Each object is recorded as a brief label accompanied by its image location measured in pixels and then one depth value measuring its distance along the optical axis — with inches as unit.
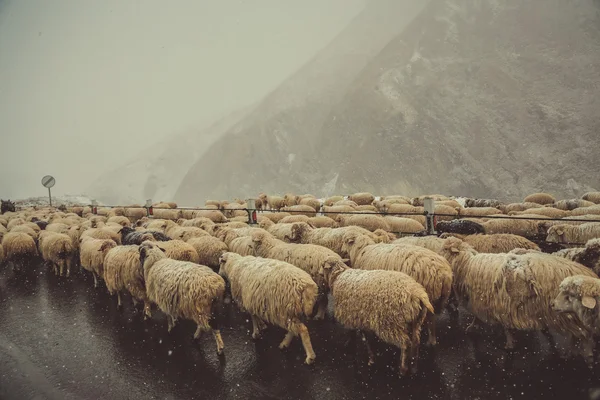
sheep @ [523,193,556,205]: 682.2
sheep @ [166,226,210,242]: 395.5
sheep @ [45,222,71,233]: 517.5
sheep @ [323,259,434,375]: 172.2
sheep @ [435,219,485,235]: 363.6
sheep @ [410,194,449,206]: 659.4
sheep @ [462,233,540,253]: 274.5
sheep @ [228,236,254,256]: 322.8
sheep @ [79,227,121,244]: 434.9
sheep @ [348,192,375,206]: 784.3
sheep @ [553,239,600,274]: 205.3
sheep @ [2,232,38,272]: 420.5
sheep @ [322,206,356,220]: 544.4
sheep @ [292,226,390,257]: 311.3
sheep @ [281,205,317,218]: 601.6
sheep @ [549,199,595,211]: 546.5
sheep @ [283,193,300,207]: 826.2
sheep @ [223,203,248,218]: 696.1
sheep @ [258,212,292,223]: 544.8
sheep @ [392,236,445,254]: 278.7
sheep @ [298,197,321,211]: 747.2
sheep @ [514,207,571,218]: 441.5
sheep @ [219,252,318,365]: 198.1
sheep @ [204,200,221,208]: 820.5
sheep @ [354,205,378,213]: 575.3
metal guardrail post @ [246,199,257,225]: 502.3
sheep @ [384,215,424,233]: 443.2
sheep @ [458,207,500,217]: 510.5
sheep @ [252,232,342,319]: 251.8
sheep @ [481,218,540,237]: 378.9
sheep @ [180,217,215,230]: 457.5
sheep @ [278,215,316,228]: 477.4
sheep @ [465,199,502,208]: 711.8
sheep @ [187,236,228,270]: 328.5
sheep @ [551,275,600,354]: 156.9
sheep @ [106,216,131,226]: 572.0
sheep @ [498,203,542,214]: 570.5
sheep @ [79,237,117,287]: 340.8
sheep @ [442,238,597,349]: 181.9
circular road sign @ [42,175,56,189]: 1043.6
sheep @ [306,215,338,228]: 452.4
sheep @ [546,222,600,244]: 328.5
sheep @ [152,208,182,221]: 679.7
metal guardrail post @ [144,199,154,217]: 689.7
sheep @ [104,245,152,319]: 279.6
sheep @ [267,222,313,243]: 346.9
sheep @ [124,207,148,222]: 737.0
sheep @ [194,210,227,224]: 590.9
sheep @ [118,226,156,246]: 365.1
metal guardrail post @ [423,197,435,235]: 349.7
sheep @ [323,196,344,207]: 784.1
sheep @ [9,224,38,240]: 493.7
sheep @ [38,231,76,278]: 405.1
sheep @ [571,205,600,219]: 442.1
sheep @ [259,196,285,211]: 839.1
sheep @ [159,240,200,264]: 304.2
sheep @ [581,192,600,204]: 589.9
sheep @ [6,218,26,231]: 612.9
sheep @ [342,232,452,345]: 207.5
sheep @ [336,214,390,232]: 432.1
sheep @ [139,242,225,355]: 214.7
